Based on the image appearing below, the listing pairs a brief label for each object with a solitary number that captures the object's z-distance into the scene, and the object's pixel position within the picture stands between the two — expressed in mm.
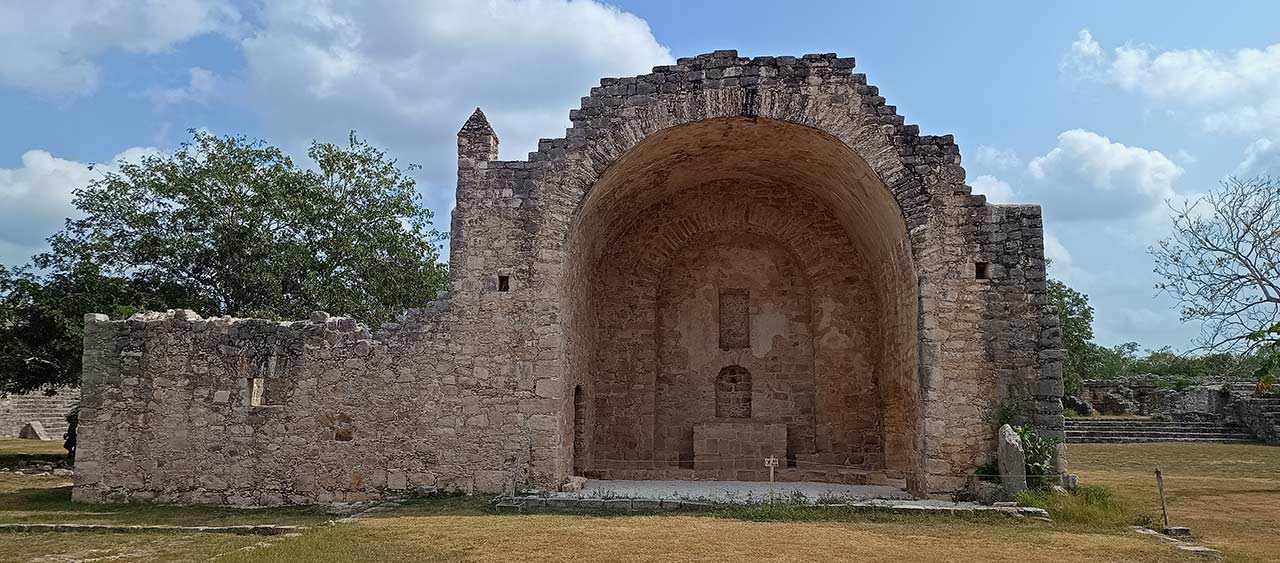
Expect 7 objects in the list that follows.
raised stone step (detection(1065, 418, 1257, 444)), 26516
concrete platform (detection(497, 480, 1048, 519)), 11039
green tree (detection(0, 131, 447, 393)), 18344
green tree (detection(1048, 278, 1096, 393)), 33344
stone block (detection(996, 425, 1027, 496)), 11602
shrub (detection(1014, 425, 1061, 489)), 11805
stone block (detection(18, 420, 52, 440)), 28562
